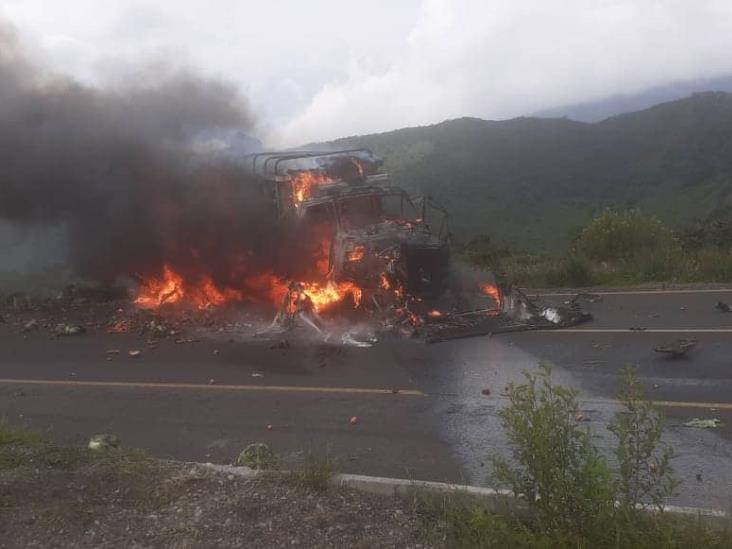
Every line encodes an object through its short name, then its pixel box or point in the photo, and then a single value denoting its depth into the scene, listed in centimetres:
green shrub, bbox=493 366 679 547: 357
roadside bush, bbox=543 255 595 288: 1373
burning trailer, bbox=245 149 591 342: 1045
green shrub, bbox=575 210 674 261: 1548
